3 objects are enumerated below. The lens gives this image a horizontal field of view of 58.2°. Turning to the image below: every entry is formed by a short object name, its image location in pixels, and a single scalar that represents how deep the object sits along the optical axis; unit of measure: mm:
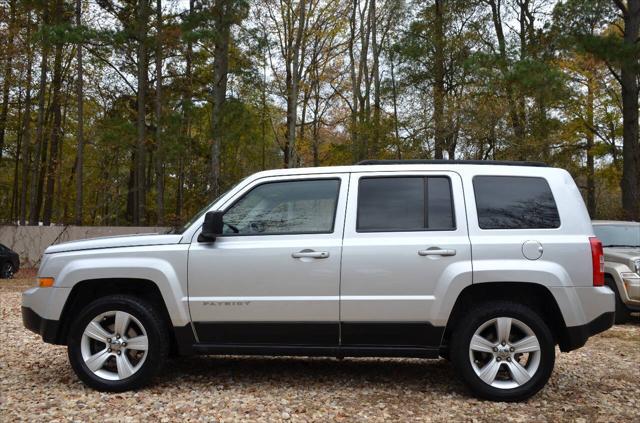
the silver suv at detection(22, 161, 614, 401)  4656
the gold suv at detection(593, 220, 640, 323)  9008
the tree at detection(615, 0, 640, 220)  17781
